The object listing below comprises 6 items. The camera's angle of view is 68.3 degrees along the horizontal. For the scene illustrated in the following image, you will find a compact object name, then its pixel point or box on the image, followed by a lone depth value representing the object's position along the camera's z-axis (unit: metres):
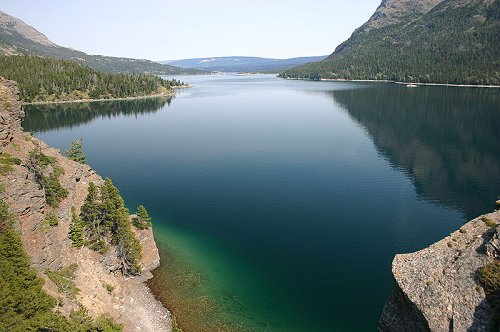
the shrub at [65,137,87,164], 67.75
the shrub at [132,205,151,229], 59.34
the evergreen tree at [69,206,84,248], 48.38
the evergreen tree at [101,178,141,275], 52.56
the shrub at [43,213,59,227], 44.41
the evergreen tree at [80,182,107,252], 51.38
